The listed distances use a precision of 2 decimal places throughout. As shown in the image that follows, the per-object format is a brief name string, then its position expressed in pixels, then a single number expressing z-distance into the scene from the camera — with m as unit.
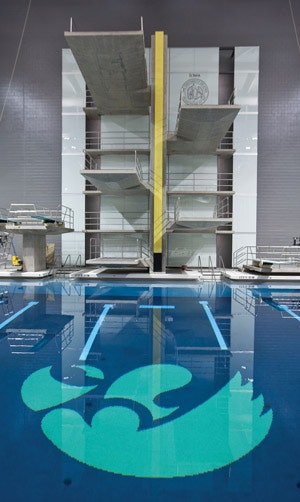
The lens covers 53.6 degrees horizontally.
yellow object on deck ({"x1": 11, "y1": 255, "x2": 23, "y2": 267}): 9.23
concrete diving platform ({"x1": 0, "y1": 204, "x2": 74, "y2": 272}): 7.47
